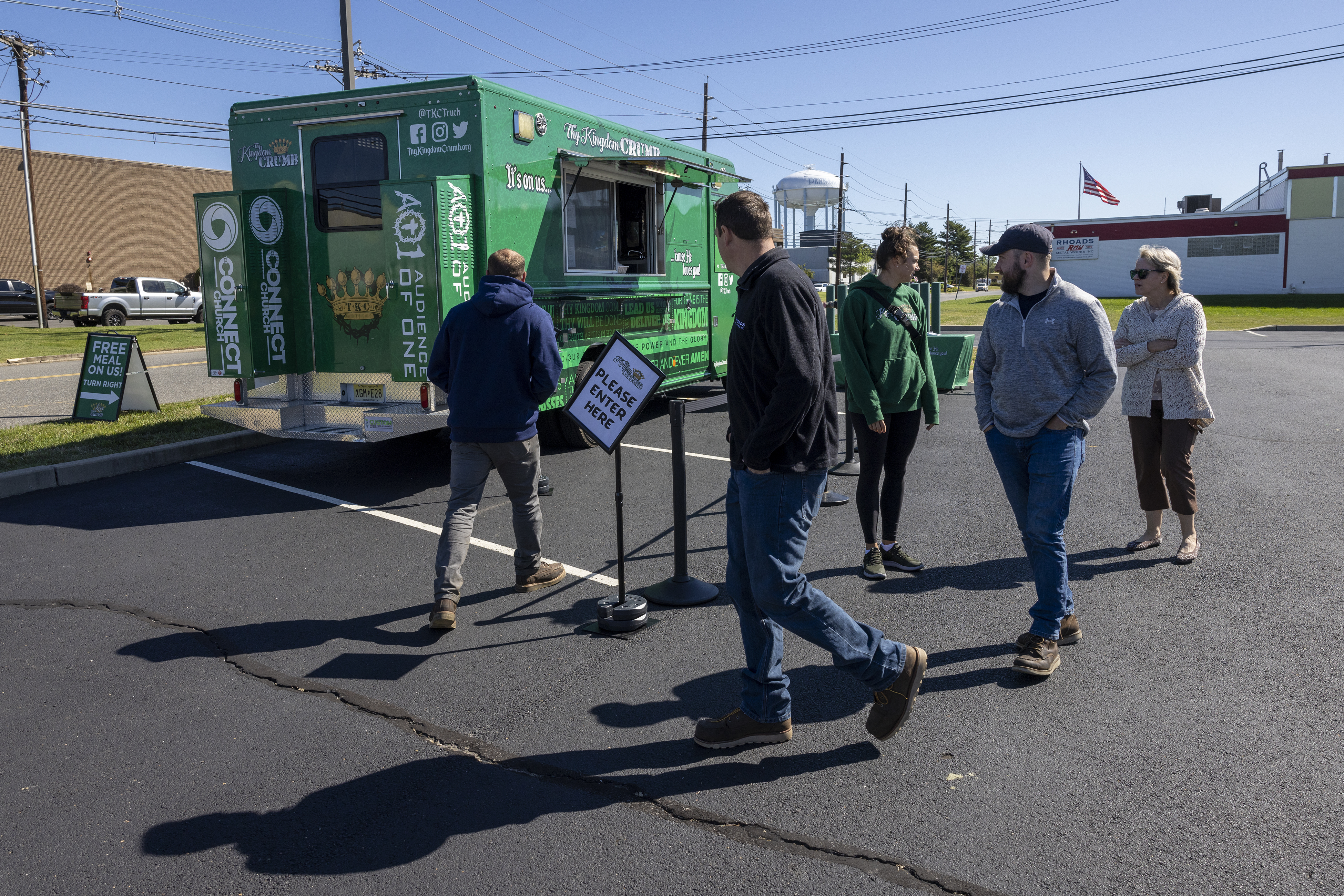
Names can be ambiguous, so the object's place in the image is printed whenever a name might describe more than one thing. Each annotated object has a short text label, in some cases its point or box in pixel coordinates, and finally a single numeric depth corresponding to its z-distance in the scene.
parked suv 37.09
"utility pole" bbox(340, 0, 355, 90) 20.22
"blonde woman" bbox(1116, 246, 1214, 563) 5.54
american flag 46.94
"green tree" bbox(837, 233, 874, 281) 78.62
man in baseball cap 4.03
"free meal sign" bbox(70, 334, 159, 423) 10.54
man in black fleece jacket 3.20
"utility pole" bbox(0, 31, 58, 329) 31.20
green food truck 7.42
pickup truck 33.44
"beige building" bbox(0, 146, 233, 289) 44.75
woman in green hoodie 5.29
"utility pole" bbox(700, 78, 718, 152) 46.12
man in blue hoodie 5.02
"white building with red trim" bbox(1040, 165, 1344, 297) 47.44
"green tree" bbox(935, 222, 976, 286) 120.62
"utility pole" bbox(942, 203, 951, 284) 110.62
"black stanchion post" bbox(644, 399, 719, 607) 5.15
